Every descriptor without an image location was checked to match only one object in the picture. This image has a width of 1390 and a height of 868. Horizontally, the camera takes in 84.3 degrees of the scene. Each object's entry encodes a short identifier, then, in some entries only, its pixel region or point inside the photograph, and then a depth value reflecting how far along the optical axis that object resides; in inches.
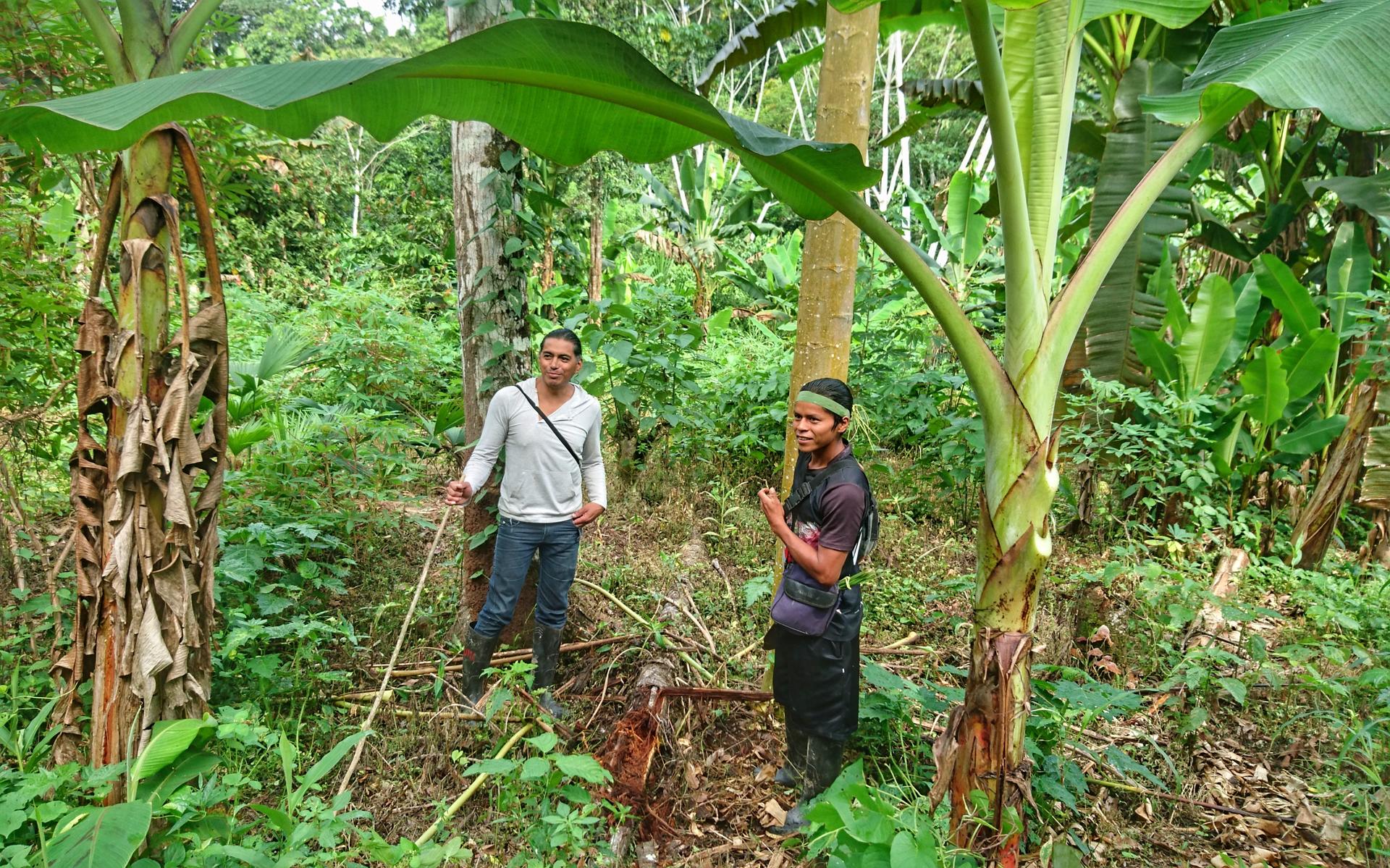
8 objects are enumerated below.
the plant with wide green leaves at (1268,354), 186.1
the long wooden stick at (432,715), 121.9
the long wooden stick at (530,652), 143.7
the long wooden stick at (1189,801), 108.0
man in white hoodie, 131.0
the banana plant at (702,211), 382.3
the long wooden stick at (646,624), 136.4
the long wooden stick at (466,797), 92.0
